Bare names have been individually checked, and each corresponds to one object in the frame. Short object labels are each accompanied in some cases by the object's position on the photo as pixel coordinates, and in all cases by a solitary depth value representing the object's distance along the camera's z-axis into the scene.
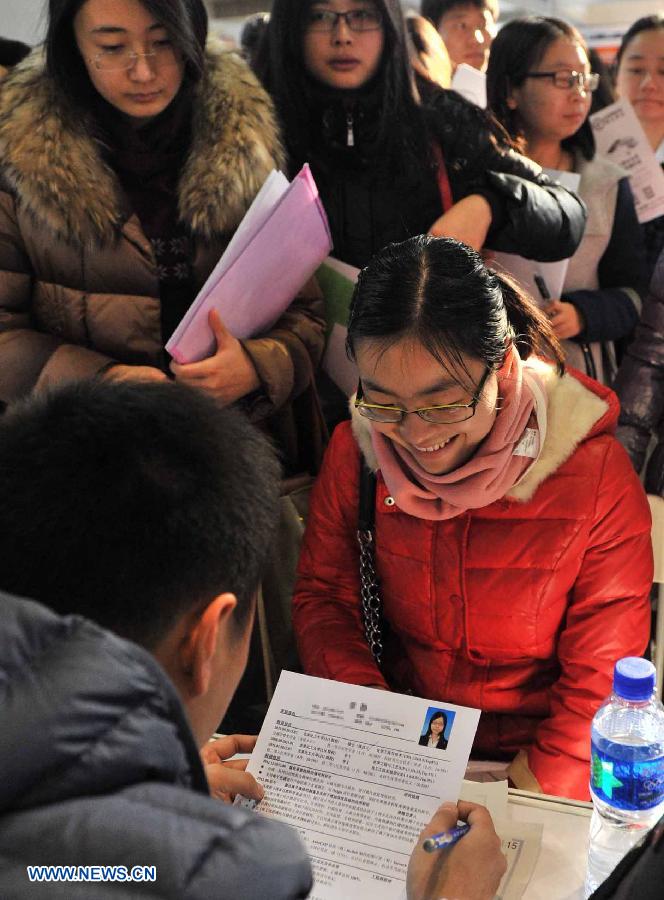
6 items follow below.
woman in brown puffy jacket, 1.73
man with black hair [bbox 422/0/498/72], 2.77
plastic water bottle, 1.10
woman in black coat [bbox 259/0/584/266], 1.87
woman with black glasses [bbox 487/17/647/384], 2.25
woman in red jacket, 1.36
